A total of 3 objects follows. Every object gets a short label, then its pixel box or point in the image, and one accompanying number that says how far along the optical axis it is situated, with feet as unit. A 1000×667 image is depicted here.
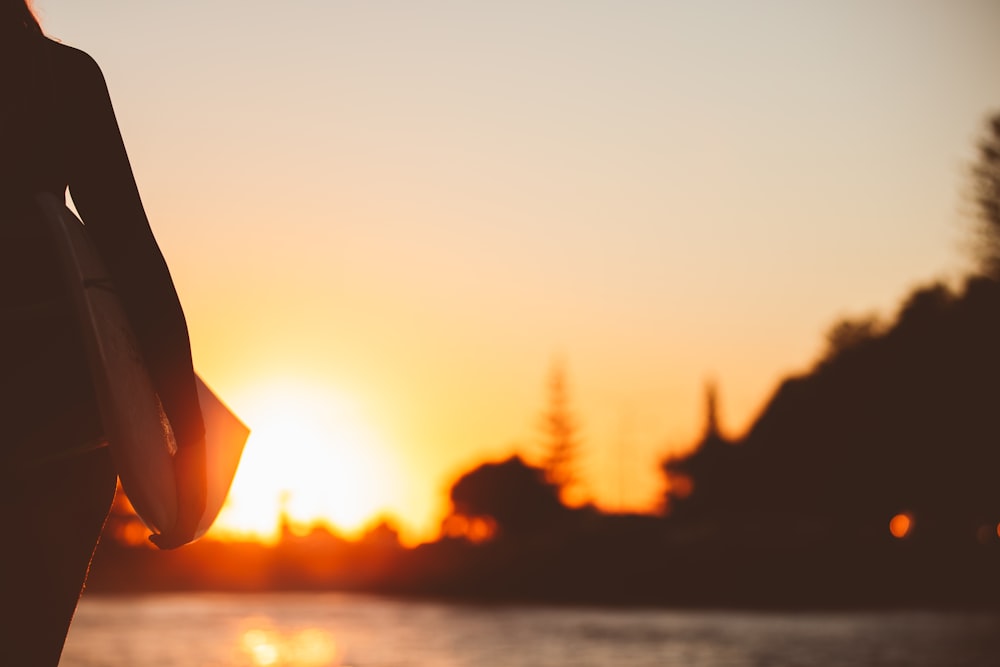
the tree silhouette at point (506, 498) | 374.02
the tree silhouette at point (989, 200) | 123.85
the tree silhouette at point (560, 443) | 414.41
